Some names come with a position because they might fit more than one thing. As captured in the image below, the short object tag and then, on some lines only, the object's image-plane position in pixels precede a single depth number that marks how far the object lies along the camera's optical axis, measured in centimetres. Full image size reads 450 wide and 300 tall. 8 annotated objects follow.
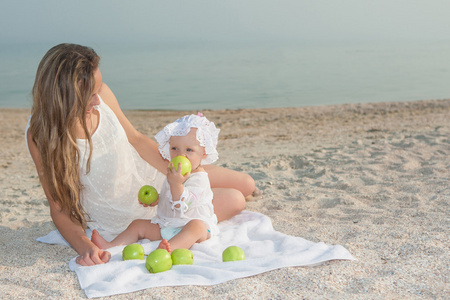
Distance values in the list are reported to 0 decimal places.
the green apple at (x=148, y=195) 357
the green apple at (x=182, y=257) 306
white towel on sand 278
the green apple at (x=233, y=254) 310
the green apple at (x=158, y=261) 292
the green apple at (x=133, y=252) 316
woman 304
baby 335
